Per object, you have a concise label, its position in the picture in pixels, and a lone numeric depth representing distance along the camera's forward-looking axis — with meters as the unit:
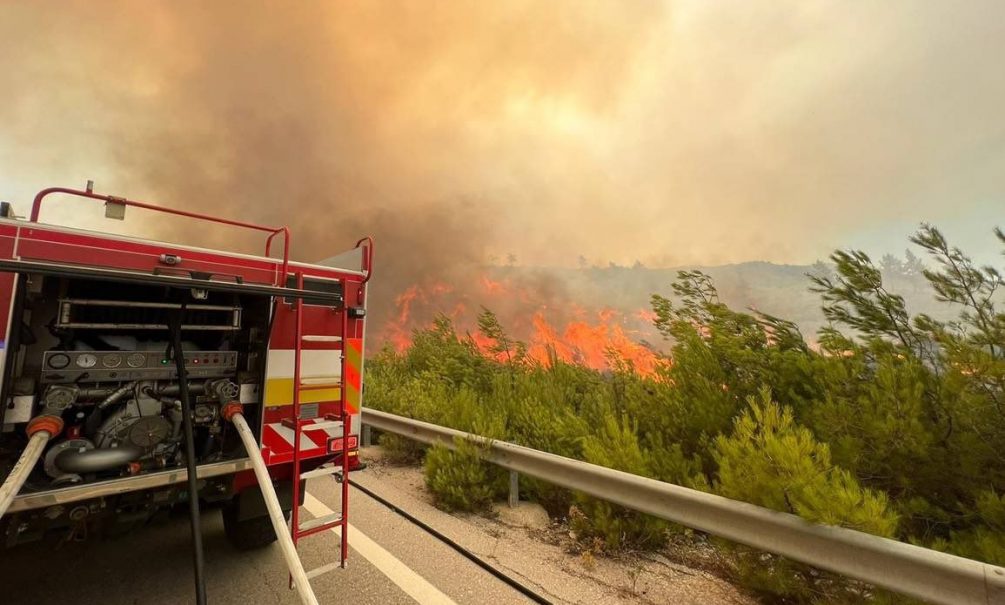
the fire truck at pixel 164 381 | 2.14
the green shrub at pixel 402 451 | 5.64
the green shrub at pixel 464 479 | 4.05
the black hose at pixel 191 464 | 1.96
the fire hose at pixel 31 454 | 1.79
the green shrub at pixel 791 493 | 2.17
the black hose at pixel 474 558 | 2.71
